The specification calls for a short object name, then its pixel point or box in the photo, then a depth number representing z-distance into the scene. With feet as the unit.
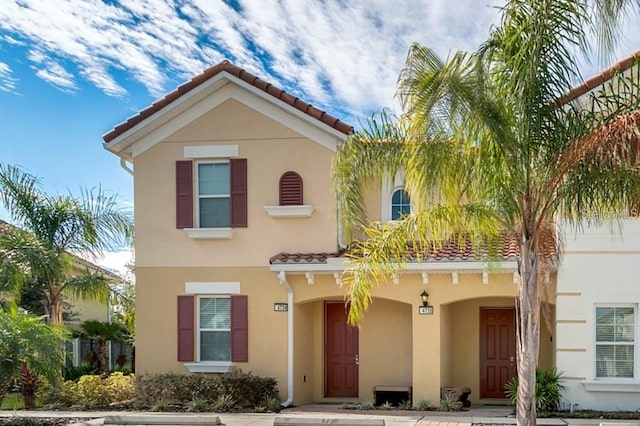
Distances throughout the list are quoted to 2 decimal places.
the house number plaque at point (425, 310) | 47.52
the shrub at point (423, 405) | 46.32
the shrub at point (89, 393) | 49.52
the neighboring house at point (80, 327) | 73.15
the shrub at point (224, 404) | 46.09
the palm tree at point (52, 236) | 50.88
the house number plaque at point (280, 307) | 50.16
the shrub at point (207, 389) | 46.75
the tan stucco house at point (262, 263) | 49.93
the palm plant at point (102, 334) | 72.90
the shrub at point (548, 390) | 42.78
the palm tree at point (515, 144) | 30.07
